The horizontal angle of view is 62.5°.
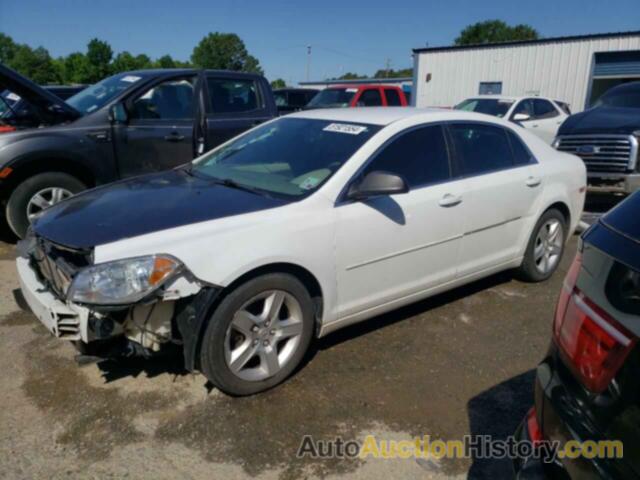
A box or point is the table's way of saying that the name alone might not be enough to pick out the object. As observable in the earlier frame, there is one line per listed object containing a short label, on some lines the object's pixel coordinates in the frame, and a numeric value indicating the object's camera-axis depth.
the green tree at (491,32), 74.75
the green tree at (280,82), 78.21
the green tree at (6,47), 100.81
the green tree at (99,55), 79.19
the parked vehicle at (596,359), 1.32
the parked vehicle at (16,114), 5.40
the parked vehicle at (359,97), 13.51
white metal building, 19.95
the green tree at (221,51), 98.38
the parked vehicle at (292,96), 14.88
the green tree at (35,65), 74.44
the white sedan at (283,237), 2.63
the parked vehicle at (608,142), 7.09
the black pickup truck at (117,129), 5.20
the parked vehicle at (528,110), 11.91
